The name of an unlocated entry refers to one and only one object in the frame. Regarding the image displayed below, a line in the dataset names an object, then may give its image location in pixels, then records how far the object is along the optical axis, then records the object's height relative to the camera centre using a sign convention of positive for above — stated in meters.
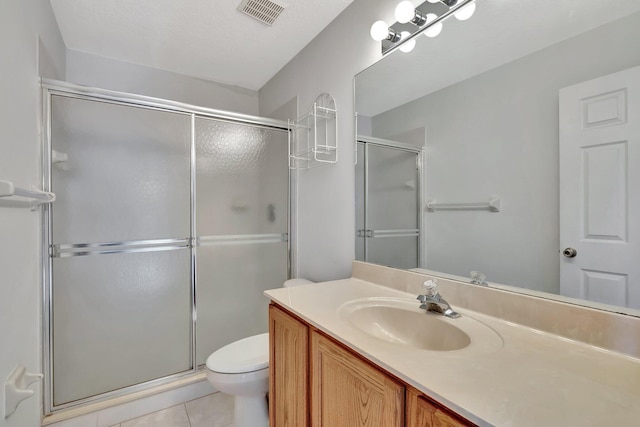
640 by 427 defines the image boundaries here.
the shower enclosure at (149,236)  1.56 -0.14
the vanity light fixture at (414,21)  1.11 +0.83
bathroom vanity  0.62 -0.50
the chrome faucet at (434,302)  0.99 -0.32
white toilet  1.34 -0.78
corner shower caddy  1.76 +0.54
